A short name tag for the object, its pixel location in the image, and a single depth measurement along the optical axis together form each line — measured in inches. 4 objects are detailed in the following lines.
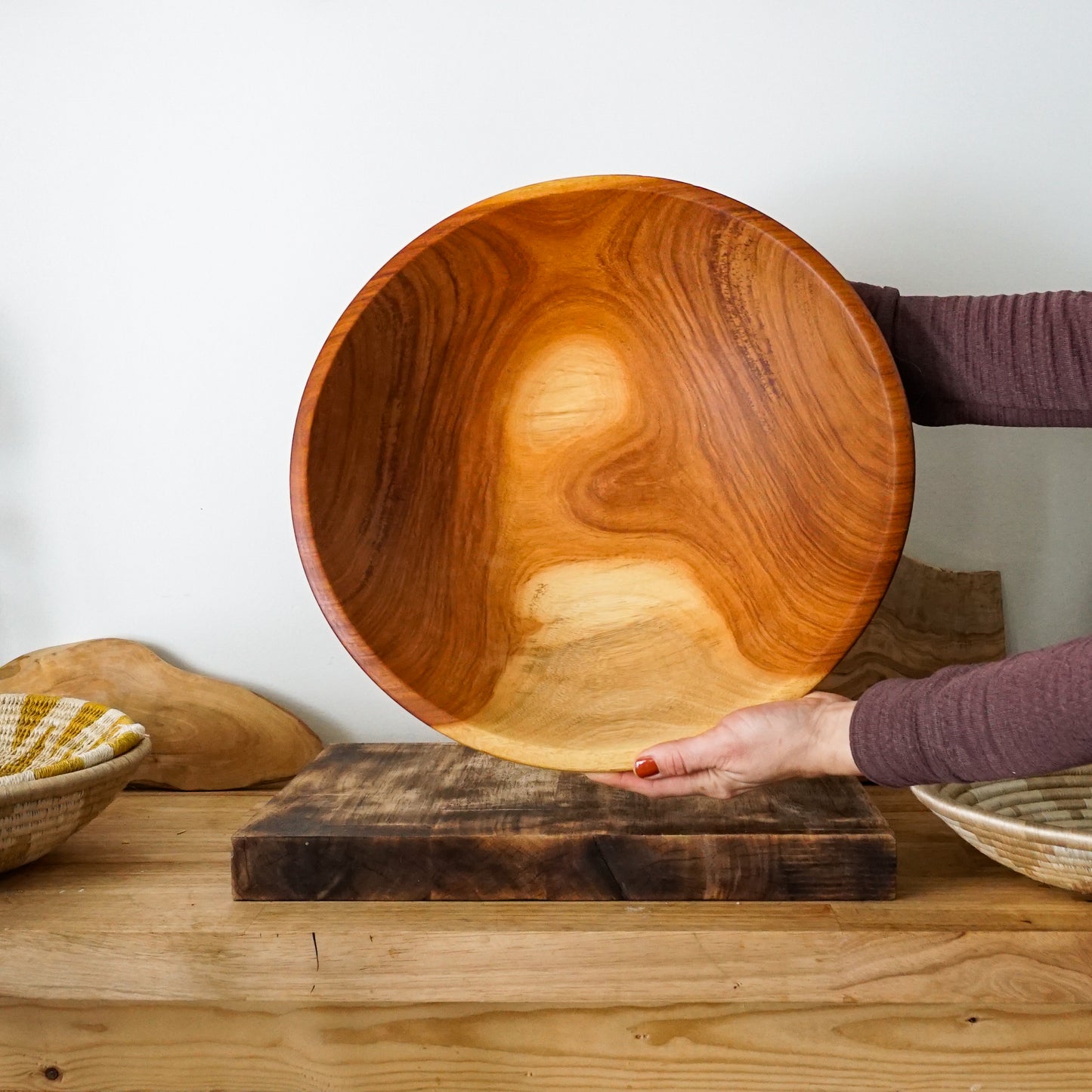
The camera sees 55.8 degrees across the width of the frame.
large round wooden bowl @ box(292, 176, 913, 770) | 31.4
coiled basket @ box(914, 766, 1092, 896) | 29.3
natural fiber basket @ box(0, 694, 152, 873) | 31.5
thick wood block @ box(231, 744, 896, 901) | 31.6
